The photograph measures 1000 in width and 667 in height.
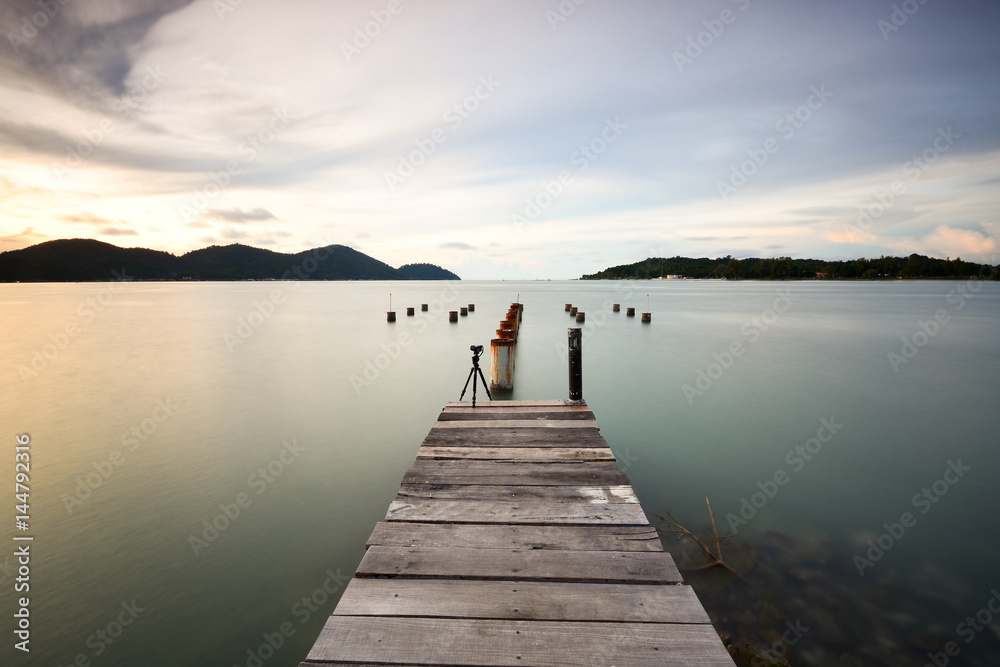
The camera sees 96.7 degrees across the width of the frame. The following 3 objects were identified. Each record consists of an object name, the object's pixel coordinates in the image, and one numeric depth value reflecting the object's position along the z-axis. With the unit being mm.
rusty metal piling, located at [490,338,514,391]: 9977
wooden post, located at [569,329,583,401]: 7082
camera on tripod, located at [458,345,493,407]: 7380
